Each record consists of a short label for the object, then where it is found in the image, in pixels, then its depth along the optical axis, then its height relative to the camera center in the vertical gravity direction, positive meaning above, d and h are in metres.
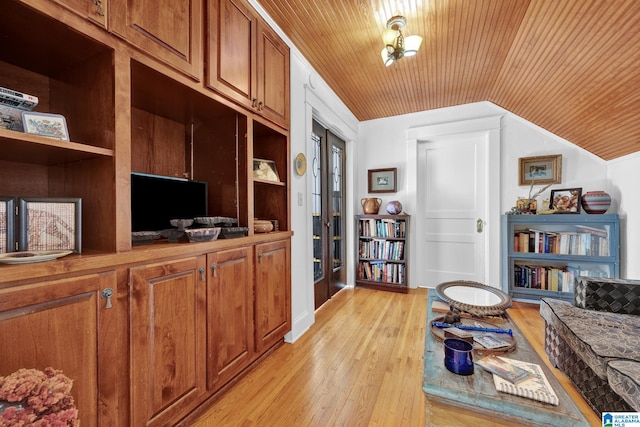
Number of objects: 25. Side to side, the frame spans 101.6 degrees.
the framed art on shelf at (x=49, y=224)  0.92 -0.04
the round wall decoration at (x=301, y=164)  2.33 +0.43
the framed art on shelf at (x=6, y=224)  0.87 -0.04
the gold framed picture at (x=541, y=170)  3.12 +0.50
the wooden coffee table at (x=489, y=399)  0.86 -0.66
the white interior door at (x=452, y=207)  3.54 +0.05
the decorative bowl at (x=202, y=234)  1.38 -0.12
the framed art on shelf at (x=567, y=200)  2.93 +0.12
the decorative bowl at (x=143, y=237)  1.22 -0.12
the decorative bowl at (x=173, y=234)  1.42 -0.12
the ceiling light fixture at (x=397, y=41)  1.98 +1.34
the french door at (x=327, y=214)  3.08 -0.03
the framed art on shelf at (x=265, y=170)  1.98 +0.32
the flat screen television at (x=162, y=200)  1.40 +0.07
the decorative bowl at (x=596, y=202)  2.77 +0.09
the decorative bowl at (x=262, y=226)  1.92 -0.11
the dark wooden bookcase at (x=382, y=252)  3.60 -0.59
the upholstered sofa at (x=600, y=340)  1.17 -0.69
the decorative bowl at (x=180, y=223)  1.42 -0.06
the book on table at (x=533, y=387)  0.91 -0.64
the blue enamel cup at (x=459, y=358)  1.05 -0.60
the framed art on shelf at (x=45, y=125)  0.90 +0.31
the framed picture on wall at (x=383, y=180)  3.89 +0.47
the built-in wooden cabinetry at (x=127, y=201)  0.89 +0.06
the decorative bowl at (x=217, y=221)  1.51 -0.06
